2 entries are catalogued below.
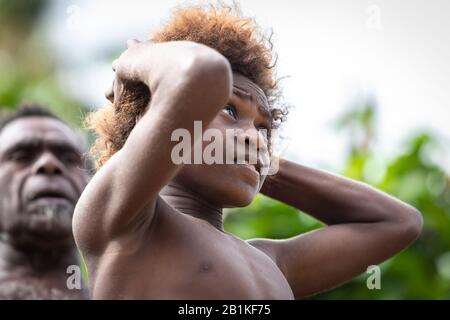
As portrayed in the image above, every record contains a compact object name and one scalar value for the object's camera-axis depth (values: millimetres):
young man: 2650
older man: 3157
